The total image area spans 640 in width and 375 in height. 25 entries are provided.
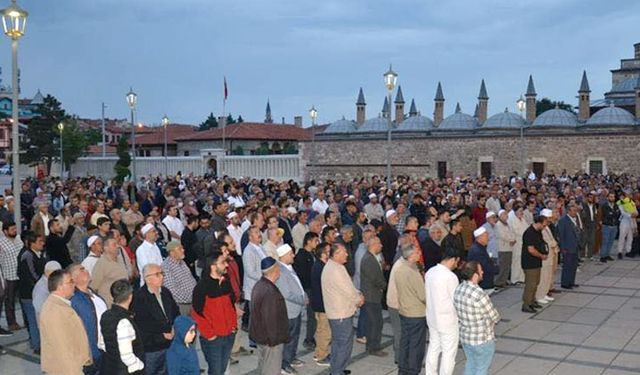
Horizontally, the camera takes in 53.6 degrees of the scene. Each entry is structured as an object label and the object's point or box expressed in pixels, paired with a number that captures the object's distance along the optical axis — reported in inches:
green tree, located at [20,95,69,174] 2185.0
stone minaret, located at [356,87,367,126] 1907.0
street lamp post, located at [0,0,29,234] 469.7
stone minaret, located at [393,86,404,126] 1984.0
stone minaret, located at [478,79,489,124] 1708.9
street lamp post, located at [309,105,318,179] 1659.7
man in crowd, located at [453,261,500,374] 264.7
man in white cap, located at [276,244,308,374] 305.7
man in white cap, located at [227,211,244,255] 450.8
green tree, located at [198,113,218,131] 3698.3
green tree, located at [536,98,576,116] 3078.2
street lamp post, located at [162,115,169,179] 1652.6
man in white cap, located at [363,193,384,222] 643.5
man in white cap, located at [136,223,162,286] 353.1
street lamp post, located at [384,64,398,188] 783.7
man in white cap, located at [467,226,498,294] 397.4
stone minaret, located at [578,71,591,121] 1578.0
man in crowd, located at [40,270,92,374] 232.4
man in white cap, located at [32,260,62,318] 307.1
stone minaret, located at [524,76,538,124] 1694.1
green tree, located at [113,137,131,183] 1518.1
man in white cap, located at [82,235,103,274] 337.7
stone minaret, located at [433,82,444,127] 1819.0
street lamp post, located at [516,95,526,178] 1465.3
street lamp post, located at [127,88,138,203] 978.7
